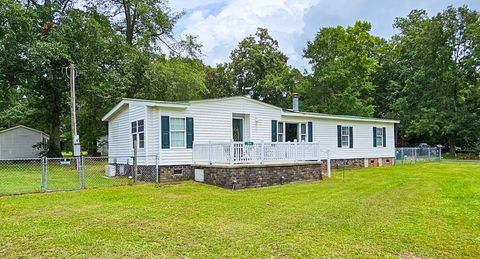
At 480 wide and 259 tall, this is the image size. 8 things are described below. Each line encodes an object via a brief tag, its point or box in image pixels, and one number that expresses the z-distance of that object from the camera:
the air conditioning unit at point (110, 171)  13.93
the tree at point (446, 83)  26.42
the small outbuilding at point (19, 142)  25.08
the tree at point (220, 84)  34.03
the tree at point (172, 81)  24.09
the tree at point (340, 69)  27.39
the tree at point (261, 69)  31.98
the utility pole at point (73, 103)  15.44
